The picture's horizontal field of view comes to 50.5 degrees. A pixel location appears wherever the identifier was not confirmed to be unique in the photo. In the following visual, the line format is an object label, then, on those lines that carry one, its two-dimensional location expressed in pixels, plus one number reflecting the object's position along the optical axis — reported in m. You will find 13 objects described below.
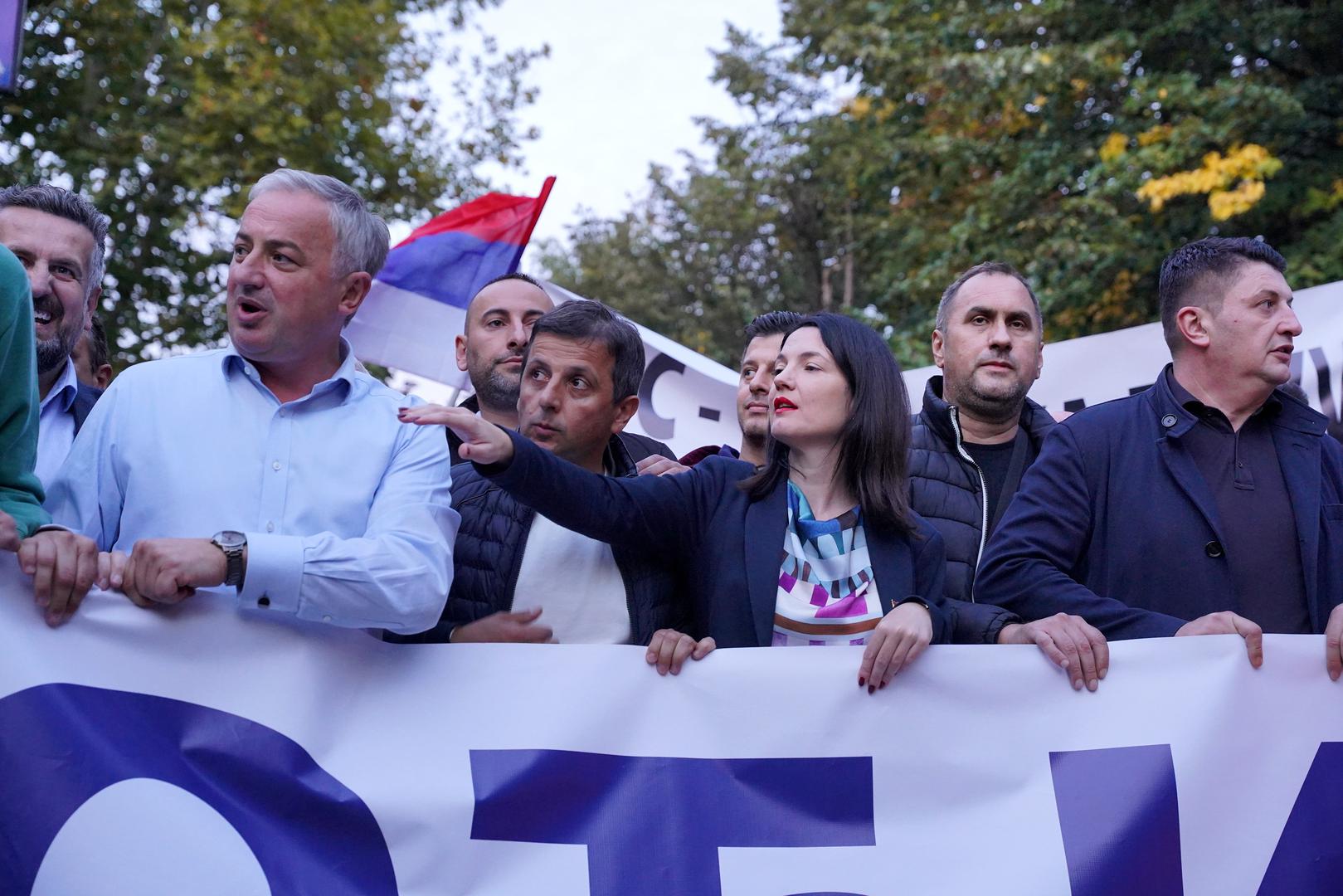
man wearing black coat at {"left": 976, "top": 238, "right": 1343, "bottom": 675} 3.29
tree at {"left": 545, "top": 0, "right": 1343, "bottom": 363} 10.16
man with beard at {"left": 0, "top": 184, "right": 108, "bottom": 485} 3.51
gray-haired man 2.62
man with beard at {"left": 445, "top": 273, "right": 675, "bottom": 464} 4.48
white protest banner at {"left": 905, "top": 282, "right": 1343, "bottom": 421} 6.16
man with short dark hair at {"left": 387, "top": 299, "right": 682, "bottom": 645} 3.10
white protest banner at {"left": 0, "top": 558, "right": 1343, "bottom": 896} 2.74
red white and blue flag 6.88
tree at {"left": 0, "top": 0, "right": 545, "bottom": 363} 13.04
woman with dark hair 2.93
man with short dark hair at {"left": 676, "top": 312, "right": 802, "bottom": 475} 4.64
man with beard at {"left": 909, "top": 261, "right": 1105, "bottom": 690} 3.90
